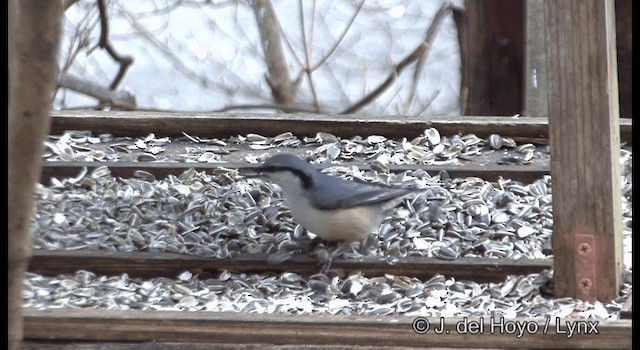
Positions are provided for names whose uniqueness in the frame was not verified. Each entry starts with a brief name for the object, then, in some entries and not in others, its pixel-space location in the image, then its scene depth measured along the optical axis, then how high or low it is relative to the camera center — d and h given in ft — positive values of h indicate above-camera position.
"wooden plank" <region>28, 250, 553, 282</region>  17.08 -0.43
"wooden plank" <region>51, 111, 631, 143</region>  23.17 +0.96
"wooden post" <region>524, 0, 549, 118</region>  29.04 +1.98
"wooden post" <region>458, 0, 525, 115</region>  29.12 +2.16
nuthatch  18.49 +0.11
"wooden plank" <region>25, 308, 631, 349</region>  14.20 -0.79
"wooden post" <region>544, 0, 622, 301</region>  16.34 +0.48
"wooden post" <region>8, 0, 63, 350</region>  8.11 +0.46
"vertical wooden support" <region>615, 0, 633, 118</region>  28.17 +2.25
